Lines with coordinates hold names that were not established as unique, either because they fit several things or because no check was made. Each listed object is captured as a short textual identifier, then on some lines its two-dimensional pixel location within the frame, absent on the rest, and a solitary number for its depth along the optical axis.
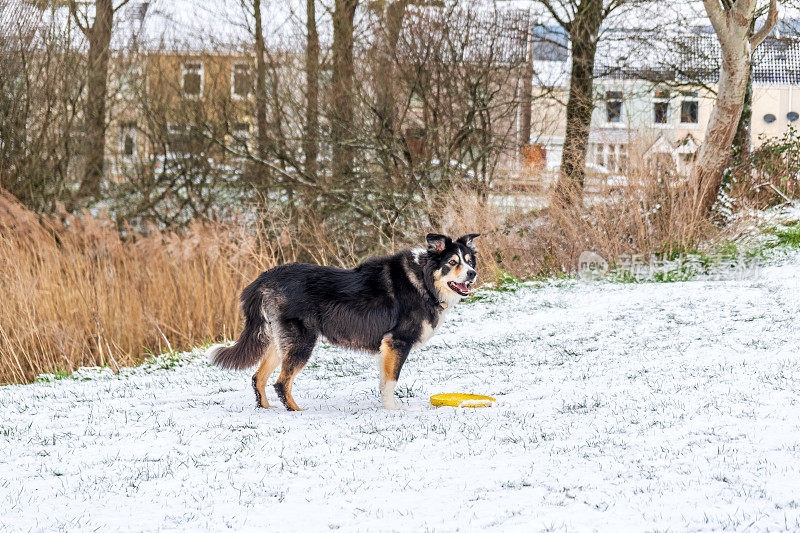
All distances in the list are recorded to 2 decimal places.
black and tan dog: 5.70
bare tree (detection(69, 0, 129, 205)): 15.51
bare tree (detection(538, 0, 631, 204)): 15.57
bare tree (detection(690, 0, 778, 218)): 12.89
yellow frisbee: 5.75
